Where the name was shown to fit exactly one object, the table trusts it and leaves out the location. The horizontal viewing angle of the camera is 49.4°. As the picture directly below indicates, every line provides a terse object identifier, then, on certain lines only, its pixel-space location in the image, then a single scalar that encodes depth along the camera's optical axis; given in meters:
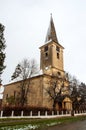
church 19.63
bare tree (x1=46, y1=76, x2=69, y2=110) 18.53
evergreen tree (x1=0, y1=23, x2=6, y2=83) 13.56
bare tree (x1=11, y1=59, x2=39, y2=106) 20.56
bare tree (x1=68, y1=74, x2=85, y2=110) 20.93
